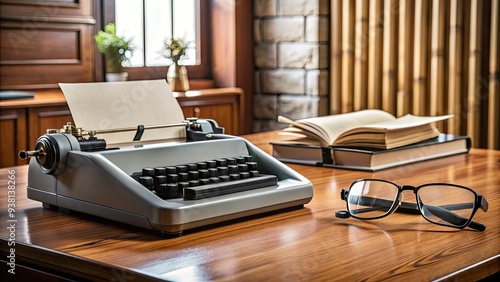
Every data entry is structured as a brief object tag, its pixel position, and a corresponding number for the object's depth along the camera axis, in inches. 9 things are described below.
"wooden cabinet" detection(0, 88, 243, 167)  133.8
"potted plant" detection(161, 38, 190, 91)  172.4
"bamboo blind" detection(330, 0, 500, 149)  157.1
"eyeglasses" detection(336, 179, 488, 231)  57.0
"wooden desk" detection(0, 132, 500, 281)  45.1
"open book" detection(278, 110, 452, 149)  84.6
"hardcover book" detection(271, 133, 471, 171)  81.7
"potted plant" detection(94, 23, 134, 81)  162.2
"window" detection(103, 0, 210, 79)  175.6
